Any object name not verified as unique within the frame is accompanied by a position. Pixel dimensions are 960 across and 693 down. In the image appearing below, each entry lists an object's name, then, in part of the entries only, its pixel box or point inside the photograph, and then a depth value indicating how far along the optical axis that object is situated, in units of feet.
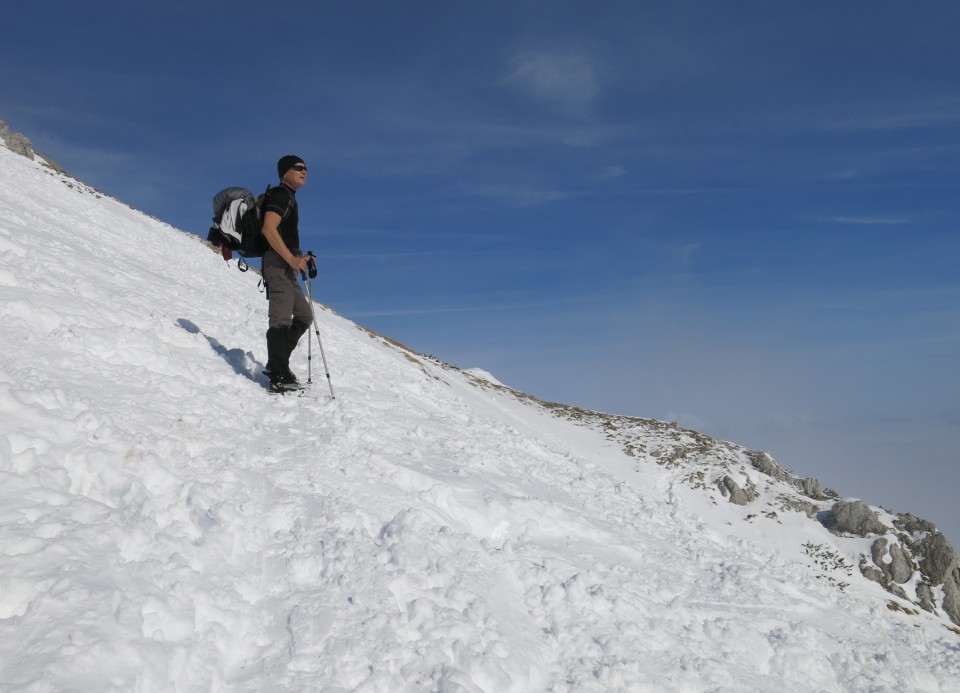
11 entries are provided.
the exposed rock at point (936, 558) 53.62
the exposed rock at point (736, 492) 61.36
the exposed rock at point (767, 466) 70.79
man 32.19
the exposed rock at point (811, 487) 67.53
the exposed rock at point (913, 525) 57.72
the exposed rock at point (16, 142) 117.08
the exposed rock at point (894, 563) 52.47
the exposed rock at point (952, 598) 51.06
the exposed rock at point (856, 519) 57.11
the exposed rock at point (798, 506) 60.49
